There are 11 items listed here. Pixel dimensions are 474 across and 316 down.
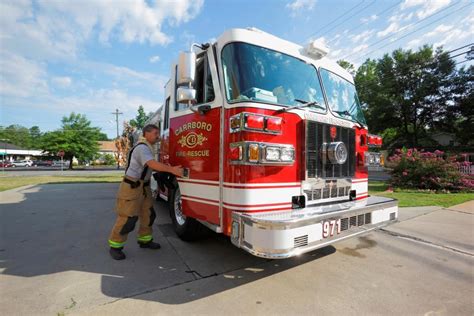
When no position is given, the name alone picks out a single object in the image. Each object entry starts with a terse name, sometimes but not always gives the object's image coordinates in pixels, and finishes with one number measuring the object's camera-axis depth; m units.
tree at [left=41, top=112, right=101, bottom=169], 38.09
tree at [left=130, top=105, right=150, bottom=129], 47.64
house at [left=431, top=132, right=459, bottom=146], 27.53
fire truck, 2.68
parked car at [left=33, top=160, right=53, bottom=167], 55.35
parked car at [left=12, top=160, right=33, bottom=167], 55.04
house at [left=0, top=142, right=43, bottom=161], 64.09
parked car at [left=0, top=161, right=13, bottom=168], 50.06
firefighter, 3.59
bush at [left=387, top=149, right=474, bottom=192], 10.09
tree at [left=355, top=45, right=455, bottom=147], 26.55
